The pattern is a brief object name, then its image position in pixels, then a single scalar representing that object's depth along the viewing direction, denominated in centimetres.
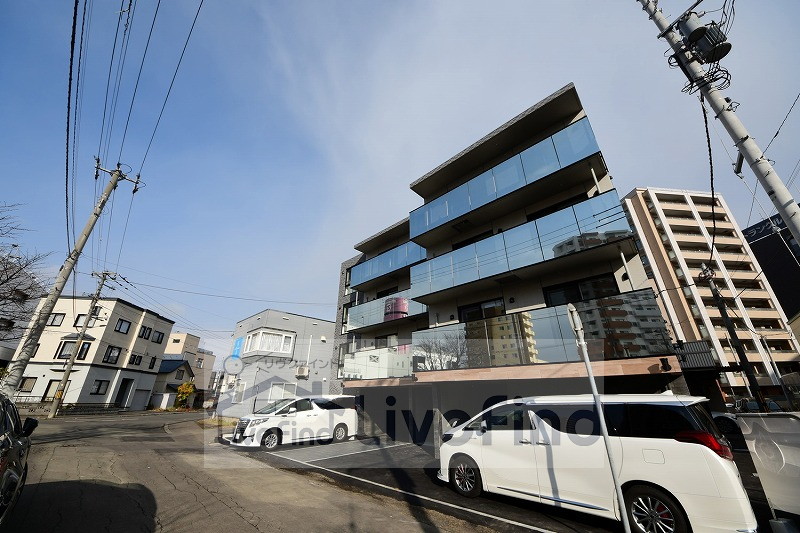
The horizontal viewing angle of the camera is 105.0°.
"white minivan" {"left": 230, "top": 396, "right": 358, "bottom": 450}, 1079
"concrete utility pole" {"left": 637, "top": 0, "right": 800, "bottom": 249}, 528
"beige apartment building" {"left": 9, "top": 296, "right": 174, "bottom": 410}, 2816
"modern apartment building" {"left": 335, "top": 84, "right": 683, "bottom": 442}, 843
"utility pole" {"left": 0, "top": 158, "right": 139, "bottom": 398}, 766
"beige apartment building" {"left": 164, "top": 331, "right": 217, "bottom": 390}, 5206
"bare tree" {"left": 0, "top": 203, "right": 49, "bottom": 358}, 953
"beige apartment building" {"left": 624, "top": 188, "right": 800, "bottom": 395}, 3825
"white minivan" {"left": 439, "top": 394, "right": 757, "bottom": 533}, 384
